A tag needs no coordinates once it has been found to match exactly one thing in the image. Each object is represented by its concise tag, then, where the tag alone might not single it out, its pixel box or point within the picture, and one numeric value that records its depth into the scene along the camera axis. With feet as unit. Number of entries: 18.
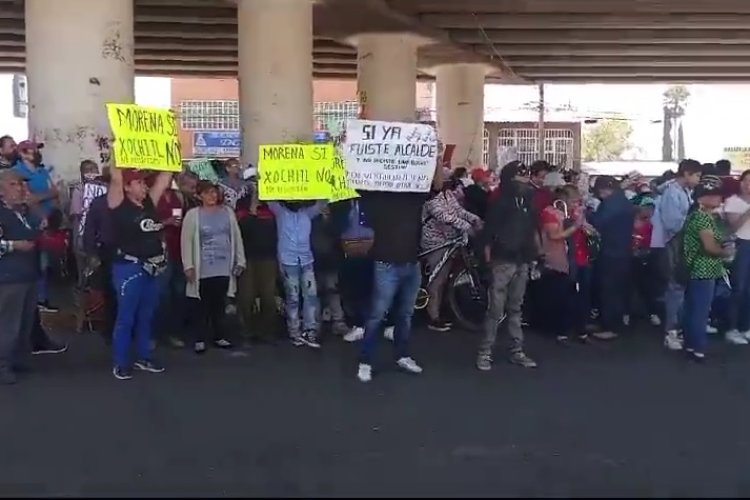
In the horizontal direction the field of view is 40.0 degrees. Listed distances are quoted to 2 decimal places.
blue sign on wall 186.21
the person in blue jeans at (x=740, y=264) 35.86
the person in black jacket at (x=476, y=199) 40.40
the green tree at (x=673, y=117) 276.62
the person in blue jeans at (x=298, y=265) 34.12
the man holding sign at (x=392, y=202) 29.22
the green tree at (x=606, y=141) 282.97
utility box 179.08
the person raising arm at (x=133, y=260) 28.73
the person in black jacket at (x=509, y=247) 30.66
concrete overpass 43.32
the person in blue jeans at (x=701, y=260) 31.45
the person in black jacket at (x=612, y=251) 36.17
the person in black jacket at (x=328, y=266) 36.50
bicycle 37.55
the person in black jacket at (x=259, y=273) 34.83
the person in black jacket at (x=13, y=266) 28.68
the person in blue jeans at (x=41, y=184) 35.12
